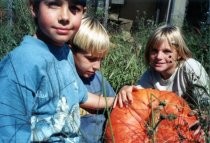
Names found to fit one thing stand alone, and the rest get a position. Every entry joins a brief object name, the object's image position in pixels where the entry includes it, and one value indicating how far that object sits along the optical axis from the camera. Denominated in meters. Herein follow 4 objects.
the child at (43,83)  1.20
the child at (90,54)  1.69
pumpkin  1.36
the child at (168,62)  2.01
